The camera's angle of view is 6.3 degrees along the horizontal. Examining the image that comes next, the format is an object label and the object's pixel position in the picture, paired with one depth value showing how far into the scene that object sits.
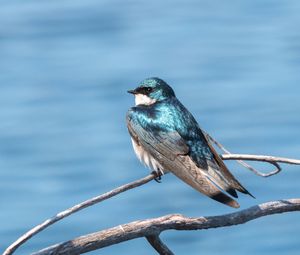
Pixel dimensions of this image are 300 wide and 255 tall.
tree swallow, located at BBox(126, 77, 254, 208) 9.68
